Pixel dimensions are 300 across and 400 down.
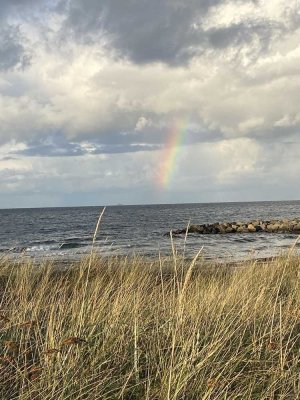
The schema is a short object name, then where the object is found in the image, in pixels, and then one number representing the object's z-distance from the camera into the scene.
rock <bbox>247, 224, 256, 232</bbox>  44.78
